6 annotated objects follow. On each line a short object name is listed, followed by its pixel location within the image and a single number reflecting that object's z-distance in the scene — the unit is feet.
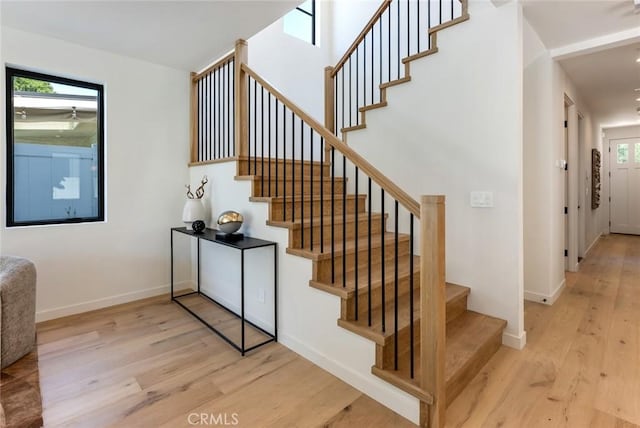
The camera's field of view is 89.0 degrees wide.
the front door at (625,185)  23.49
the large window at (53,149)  8.88
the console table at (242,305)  7.59
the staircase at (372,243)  5.14
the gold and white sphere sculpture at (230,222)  8.48
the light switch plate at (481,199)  8.02
